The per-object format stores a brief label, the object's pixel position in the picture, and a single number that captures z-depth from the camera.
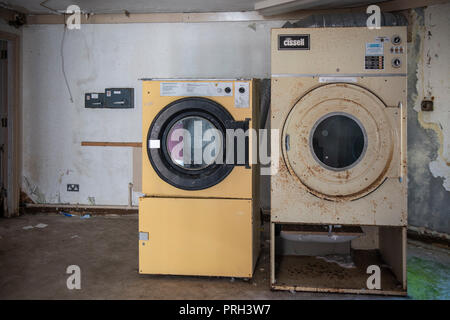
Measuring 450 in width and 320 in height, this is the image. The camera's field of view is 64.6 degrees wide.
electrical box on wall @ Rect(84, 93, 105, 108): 4.27
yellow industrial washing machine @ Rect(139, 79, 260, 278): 2.38
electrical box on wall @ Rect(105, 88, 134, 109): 4.21
